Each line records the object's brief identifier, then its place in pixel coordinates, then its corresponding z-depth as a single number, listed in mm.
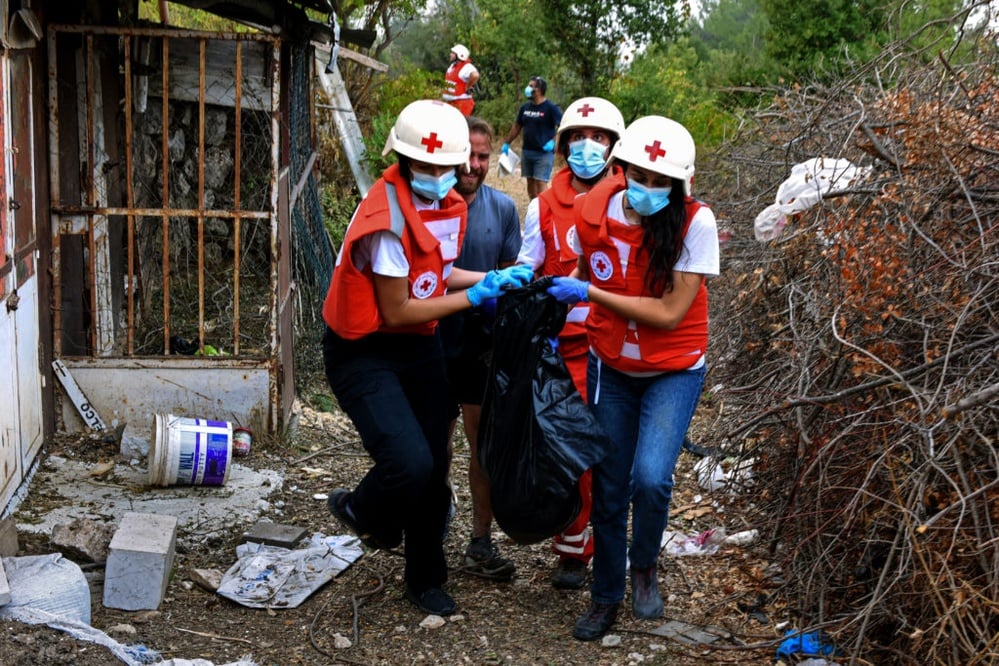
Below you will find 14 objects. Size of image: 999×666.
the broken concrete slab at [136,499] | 5332
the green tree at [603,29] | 18969
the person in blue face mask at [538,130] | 13570
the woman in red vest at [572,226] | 4686
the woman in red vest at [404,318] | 4008
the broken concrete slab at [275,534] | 5117
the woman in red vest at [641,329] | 4035
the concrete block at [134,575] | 4438
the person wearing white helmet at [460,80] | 14414
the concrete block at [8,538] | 4434
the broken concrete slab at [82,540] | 4699
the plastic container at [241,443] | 6297
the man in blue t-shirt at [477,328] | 4758
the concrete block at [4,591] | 3770
